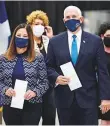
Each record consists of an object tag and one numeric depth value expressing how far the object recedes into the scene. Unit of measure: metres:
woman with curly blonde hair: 9.62
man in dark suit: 7.80
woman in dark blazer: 7.71
